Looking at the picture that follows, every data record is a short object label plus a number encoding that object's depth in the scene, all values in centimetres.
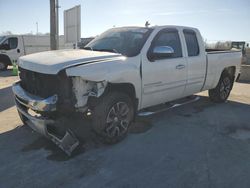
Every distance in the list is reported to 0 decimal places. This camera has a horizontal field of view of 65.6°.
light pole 797
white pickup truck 276
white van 1171
